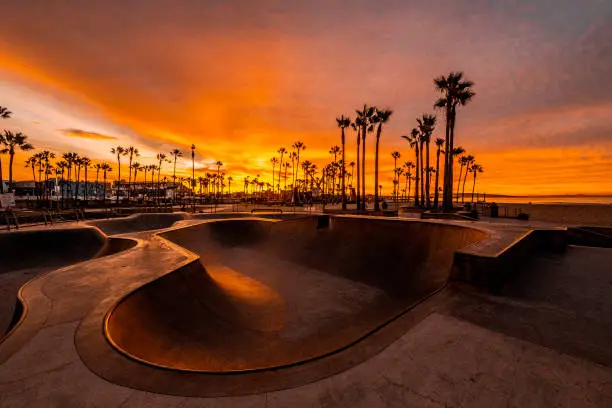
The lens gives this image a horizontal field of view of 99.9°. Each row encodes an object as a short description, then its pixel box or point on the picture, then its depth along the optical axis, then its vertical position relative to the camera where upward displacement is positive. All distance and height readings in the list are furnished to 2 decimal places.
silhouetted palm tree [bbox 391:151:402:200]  112.44 +20.75
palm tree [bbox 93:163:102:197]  124.76 +15.54
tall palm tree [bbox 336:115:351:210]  54.16 +16.36
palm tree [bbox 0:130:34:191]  60.53 +13.30
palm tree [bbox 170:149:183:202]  104.41 +18.98
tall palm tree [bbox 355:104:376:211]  47.72 +15.19
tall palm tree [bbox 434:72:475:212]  33.22 +13.24
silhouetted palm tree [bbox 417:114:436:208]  48.00 +14.07
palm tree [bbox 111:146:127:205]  101.06 +19.08
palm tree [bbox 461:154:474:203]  92.23 +15.76
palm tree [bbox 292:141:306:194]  103.81 +22.47
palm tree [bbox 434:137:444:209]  51.03 +15.14
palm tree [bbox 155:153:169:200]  117.56 +19.74
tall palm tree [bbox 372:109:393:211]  46.31 +15.01
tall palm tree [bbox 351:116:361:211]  49.00 +13.59
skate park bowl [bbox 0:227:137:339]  15.55 -3.47
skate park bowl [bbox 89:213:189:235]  25.41 -2.59
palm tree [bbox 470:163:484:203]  108.44 +14.52
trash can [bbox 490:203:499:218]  33.75 -1.17
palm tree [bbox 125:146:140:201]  105.38 +19.92
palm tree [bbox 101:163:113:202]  124.14 +15.15
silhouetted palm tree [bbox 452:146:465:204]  71.38 +14.56
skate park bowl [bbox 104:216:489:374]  6.95 -3.98
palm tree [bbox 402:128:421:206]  58.87 +14.51
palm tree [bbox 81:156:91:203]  99.25 +14.18
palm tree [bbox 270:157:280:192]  148.93 +23.44
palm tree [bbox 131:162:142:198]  130.75 +17.21
